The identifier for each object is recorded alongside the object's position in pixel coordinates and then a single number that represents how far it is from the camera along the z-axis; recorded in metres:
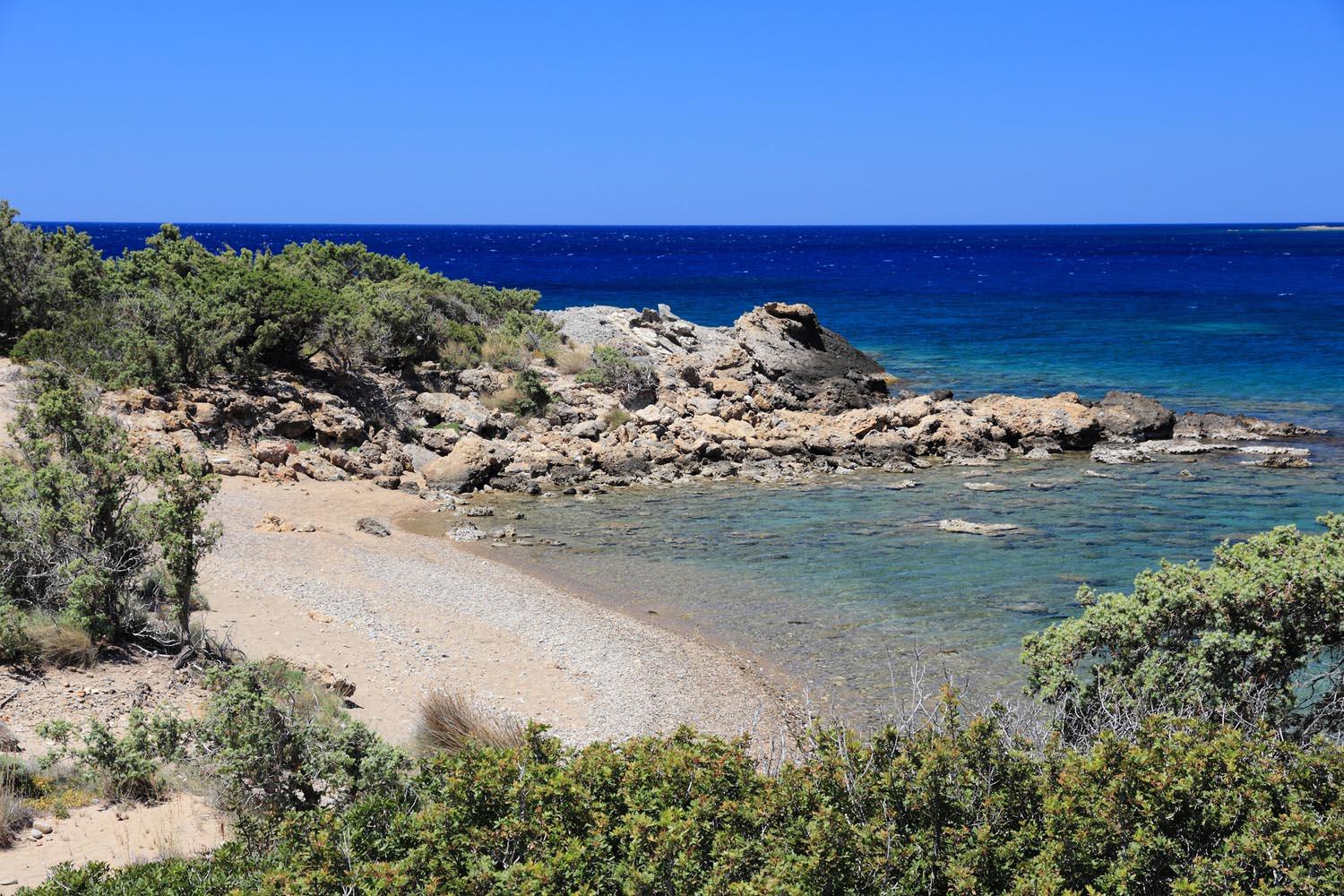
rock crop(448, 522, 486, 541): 18.14
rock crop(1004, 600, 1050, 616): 14.36
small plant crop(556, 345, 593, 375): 29.84
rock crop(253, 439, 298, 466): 20.42
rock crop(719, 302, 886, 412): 31.02
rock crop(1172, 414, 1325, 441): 27.03
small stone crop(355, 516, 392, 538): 17.58
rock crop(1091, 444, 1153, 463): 25.17
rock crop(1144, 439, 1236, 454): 25.80
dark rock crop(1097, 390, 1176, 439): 27.03
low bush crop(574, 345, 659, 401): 28.52
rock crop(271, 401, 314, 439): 21.72
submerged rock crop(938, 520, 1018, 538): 18.69
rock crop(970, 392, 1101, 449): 26.64
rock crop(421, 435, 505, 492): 21.33
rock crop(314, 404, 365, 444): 22.27
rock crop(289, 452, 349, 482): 20.55
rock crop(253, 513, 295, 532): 16.48
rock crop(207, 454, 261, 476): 19.39
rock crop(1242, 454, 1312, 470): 23.77
